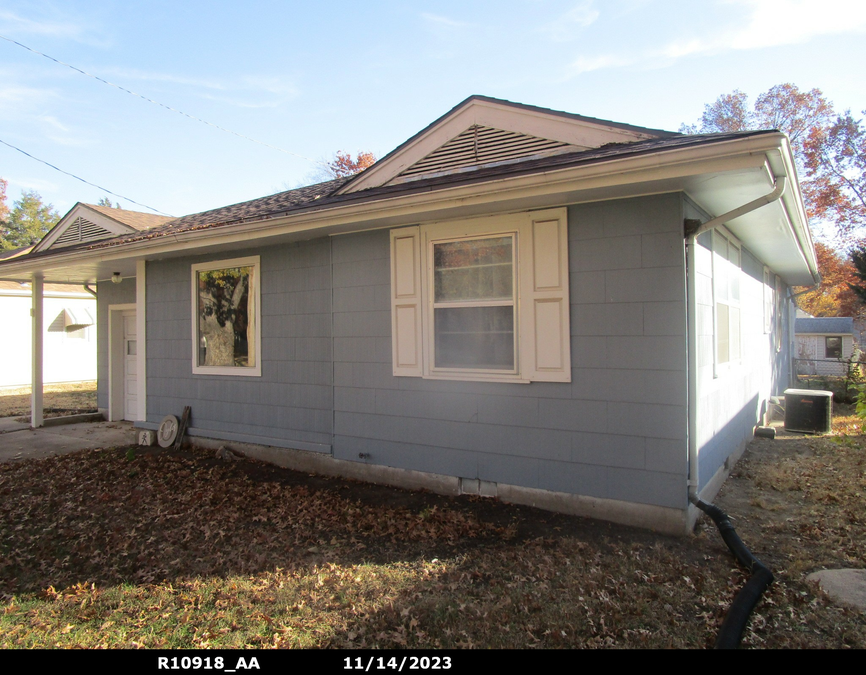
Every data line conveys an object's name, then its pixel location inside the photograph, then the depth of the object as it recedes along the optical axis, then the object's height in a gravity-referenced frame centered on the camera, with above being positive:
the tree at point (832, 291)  27.23 +3.08
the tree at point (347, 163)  29.81 +10.36
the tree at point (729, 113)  30.98 +13.46
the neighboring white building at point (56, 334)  17.55 +0.55
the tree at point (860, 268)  18.05 +2.44
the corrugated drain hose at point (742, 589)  2.77 -1.49
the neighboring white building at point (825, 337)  33.31 +0.22
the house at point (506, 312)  4.37 +0.34
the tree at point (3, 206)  37.03 +10.25
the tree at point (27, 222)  41.44 +10.07
